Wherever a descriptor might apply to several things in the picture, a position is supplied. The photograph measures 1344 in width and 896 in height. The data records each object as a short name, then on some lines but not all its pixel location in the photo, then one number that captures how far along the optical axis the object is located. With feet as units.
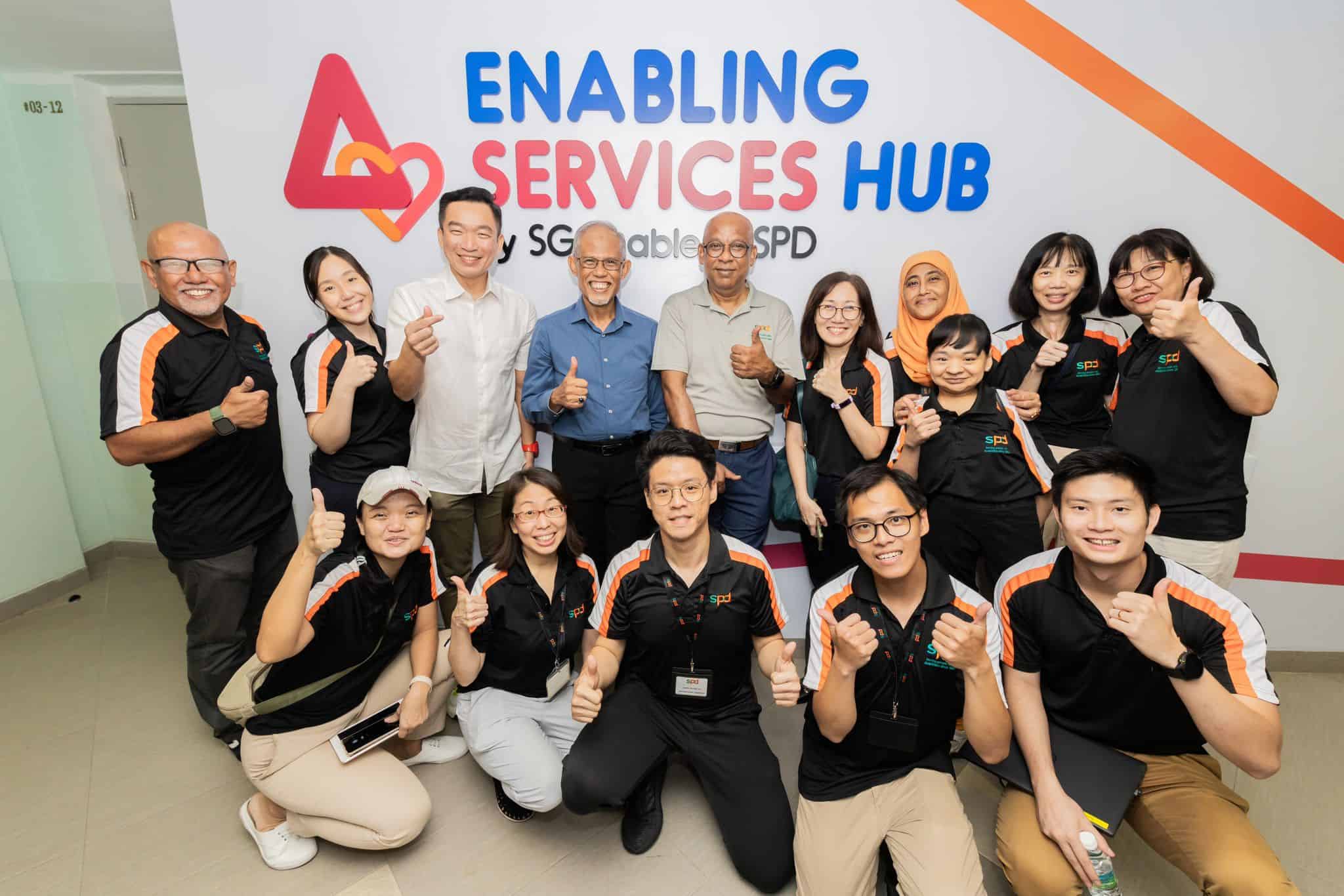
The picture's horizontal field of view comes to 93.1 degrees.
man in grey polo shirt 8.77
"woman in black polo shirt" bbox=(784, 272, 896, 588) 8.05
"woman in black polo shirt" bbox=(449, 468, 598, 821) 7.00
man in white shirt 8.32
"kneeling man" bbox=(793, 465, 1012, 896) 5.58
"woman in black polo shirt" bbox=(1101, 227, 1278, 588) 6.93
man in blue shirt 8.65
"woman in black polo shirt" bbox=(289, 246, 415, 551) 7.95
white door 11.89
